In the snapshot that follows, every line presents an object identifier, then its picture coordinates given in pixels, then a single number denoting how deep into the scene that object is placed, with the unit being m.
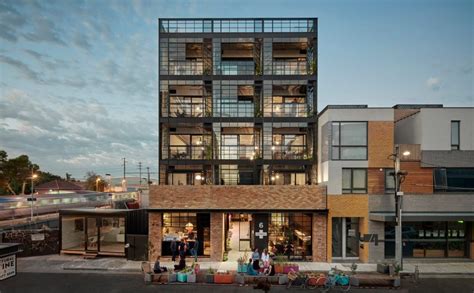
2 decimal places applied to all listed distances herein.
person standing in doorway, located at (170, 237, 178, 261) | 19.95
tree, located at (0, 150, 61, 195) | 53.69
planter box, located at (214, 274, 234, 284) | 15.91
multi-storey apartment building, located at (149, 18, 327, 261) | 23.56
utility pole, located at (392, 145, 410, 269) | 17.88
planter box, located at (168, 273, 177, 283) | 16.03
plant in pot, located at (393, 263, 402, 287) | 15.43
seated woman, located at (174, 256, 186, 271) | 17.59
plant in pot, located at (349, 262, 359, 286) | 15.52
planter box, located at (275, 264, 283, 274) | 16.92
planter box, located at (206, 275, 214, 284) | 15.98
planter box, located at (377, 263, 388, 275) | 17.61
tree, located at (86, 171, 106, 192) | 92.38
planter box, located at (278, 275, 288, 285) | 15.66
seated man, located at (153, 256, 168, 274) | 16.52
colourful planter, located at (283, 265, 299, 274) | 16.69
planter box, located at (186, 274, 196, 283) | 16.00
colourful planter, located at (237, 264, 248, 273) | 17.03
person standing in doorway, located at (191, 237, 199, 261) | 20.02
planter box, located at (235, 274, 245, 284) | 15.78
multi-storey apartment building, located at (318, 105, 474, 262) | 20.38
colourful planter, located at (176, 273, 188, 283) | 16.02
